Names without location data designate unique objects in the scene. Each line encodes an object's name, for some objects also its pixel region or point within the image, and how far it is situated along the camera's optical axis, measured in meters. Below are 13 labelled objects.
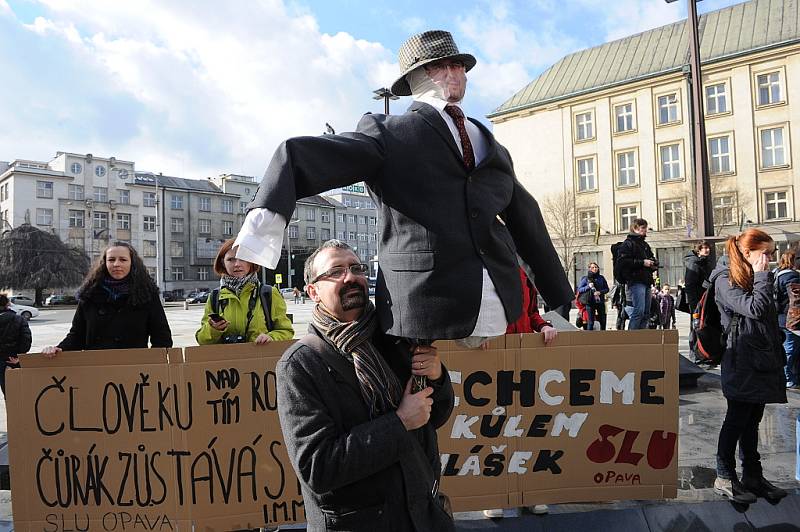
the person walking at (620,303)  9.54
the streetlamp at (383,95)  13.26
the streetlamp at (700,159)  8.69
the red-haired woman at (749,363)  3.80
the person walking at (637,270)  7.79
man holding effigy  1.74
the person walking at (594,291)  12.82
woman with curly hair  3.97
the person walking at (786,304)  7.31
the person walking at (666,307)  15.15
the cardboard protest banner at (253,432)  3.45
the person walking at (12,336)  5.31
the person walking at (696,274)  7.60
